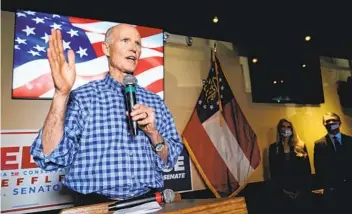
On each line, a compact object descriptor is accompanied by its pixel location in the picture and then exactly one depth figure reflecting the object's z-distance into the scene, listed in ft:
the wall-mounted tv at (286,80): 10.61
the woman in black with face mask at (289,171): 9.75
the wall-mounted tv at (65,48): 6.75
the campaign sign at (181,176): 8.52
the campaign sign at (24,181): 6.36
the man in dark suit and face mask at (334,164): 10.05
